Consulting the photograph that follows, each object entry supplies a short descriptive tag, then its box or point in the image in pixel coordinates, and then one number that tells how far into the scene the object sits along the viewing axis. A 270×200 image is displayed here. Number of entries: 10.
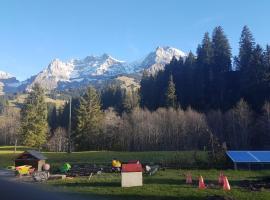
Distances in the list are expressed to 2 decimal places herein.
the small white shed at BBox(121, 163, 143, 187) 14.48
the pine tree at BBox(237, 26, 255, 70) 63.03
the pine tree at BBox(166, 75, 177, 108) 64.17
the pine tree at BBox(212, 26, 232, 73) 68.40
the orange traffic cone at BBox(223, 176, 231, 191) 13.32
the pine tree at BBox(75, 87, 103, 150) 55.87
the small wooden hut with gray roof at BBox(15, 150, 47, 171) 23.64
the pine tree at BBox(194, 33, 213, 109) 67.22
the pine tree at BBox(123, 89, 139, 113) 71.32
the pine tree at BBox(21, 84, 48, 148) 45.90
